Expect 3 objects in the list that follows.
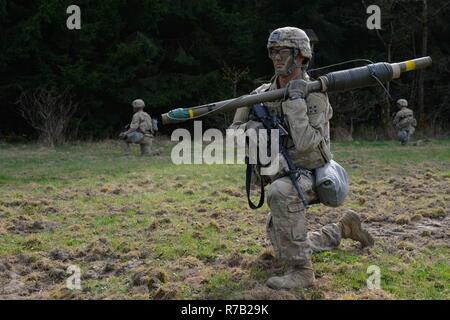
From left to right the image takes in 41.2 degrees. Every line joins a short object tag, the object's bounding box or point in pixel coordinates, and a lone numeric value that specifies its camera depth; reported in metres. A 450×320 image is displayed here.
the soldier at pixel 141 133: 17.45
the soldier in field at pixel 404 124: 20.47
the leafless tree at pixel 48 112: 21.66
